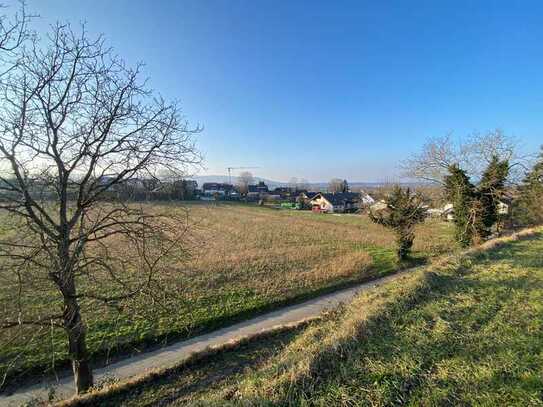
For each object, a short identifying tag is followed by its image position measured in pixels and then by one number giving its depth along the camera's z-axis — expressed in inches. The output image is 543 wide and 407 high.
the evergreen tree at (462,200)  672.4
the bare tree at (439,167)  662.5
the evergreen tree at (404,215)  656.4
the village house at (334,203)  2316.4
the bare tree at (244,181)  3566.9
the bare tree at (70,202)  189.3
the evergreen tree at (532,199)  787.9
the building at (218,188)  3486.7
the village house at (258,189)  3593.0
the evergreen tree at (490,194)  647.8
